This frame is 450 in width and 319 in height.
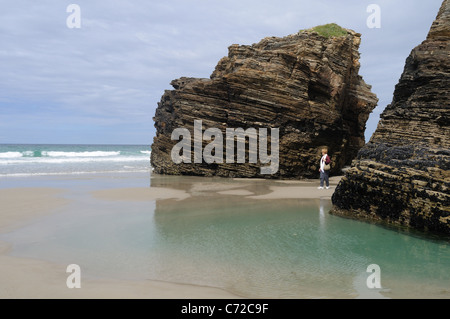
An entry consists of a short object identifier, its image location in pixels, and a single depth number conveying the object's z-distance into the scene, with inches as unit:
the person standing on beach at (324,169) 673.6
